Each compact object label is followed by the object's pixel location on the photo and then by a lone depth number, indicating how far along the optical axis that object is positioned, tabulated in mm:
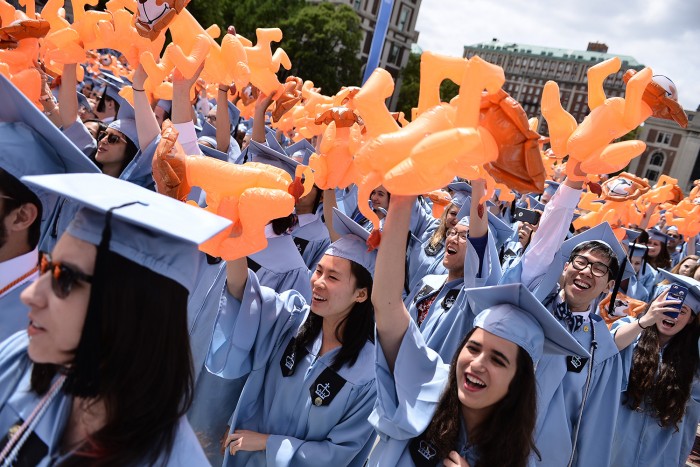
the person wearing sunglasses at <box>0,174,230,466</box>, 1197
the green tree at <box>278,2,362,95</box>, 36000
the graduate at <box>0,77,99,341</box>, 1698
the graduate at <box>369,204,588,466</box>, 1879
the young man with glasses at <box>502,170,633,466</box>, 3172
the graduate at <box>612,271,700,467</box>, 3629
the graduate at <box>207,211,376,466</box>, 2348
